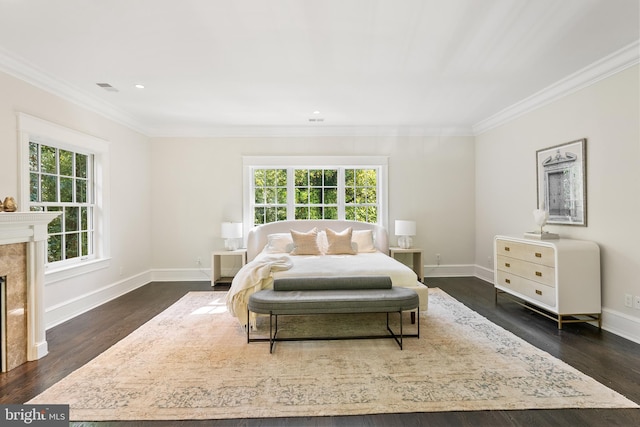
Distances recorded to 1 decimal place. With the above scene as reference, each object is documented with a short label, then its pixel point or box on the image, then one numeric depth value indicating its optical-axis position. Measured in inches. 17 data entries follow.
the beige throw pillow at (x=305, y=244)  182.9
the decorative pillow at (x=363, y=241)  194.9
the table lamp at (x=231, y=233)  204.1
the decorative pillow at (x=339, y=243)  184.2
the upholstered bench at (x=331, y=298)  109.3
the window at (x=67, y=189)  129.6
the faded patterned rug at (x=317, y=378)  77.6
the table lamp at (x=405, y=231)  206.4
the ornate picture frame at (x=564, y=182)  137.3
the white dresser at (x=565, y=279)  125.5
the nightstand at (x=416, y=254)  204.7
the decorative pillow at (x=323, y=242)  190.8
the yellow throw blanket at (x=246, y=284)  124.7
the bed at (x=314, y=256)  129.4
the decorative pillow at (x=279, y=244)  190.4
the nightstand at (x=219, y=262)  202.2
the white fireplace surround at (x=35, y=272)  101.0
